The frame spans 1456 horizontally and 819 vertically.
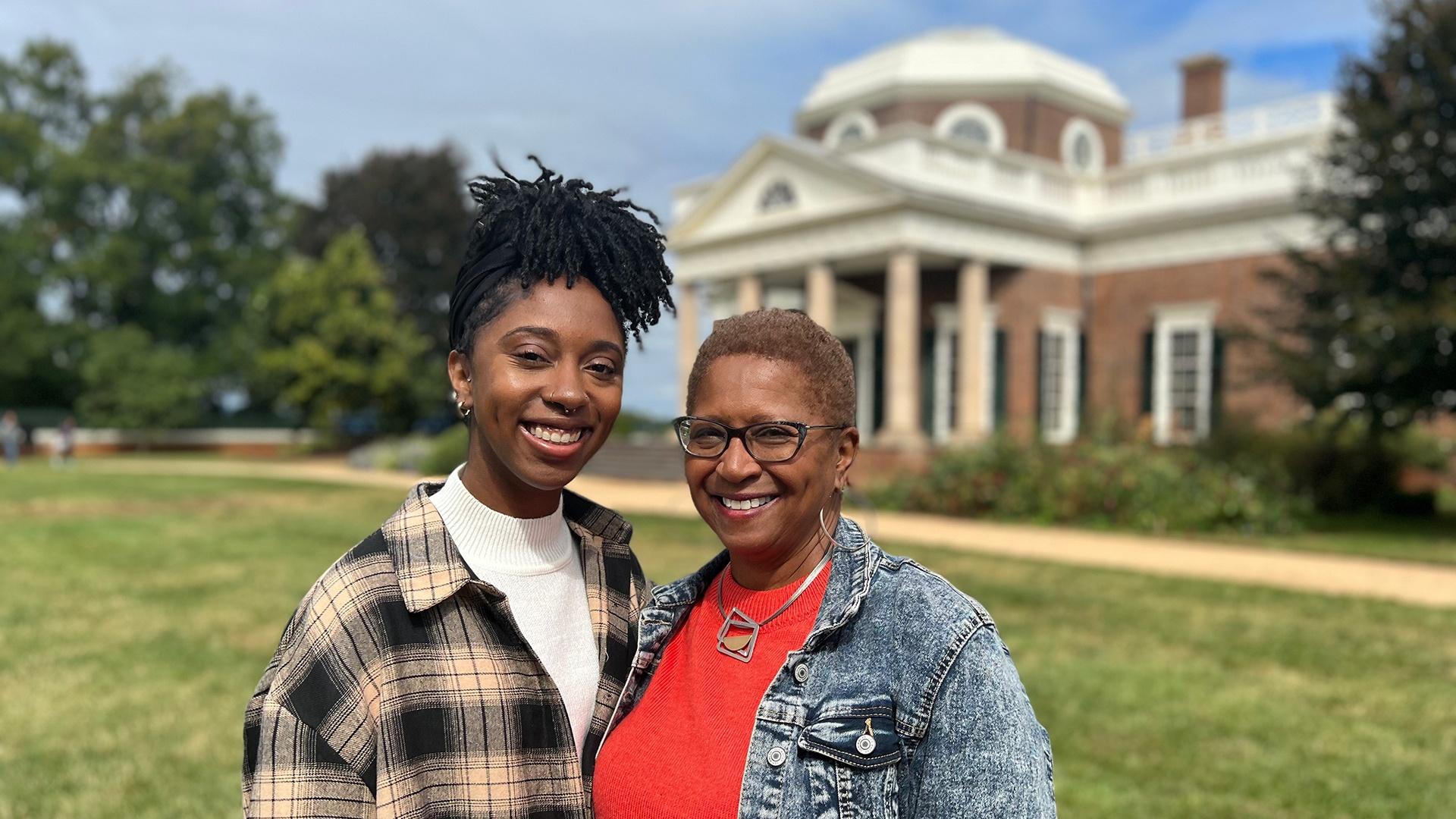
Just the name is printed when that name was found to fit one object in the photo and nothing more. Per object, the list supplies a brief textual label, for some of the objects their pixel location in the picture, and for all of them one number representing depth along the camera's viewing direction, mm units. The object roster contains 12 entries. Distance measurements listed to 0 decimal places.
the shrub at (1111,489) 13586
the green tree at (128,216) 37750
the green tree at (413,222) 36906
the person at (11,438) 28750
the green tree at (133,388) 34938
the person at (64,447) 28891
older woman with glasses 1490
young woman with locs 1591
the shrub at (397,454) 26562
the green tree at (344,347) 30062
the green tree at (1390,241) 12688
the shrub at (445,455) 22688
